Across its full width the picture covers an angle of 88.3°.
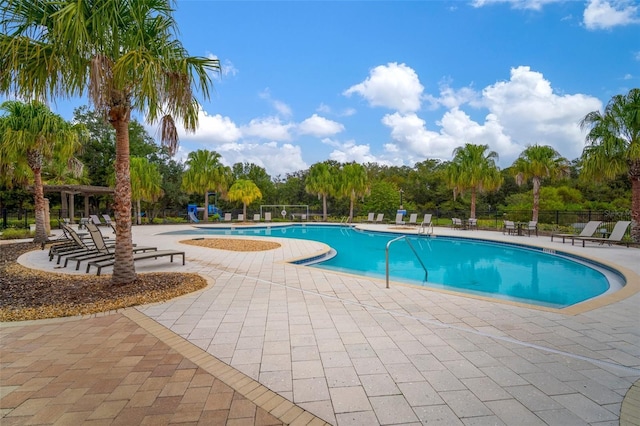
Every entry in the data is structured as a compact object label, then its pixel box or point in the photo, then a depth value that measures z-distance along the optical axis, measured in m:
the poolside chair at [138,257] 6.43
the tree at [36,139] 10.11
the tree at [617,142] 11.12
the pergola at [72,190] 18.47
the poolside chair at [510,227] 15.19
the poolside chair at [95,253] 7.20
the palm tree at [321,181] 26.56
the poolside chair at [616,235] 10.88
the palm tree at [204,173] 26.56
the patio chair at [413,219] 21.69
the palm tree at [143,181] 22.23
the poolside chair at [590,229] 12.01
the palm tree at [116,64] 4.36
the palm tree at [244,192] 26.45
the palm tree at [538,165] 17.12
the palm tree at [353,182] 25.56
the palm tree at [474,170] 20.67
